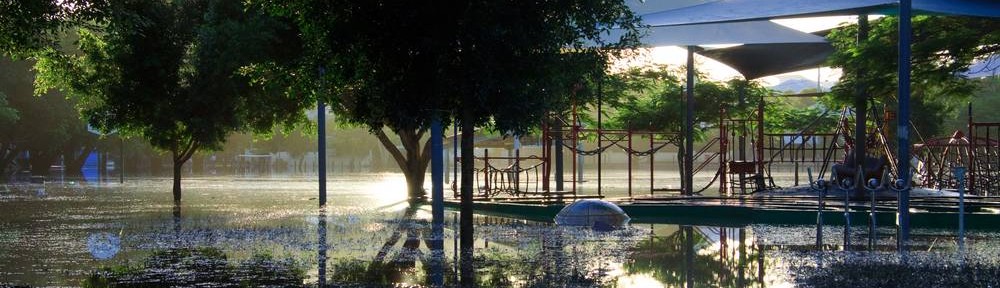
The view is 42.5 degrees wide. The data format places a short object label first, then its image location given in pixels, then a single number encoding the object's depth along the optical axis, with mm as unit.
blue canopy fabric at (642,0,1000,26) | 21484
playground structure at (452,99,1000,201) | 32156
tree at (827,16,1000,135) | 23734
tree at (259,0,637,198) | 15539
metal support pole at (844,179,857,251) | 16669
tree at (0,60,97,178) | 71625
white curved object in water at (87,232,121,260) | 15779
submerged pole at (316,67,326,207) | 29045
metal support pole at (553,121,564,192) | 35000
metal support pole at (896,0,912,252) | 17578
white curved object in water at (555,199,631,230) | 21688
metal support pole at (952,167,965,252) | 15812
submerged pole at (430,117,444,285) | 19281
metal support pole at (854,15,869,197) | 29719
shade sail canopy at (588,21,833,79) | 30625
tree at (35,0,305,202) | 31406
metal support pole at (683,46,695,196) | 32188
